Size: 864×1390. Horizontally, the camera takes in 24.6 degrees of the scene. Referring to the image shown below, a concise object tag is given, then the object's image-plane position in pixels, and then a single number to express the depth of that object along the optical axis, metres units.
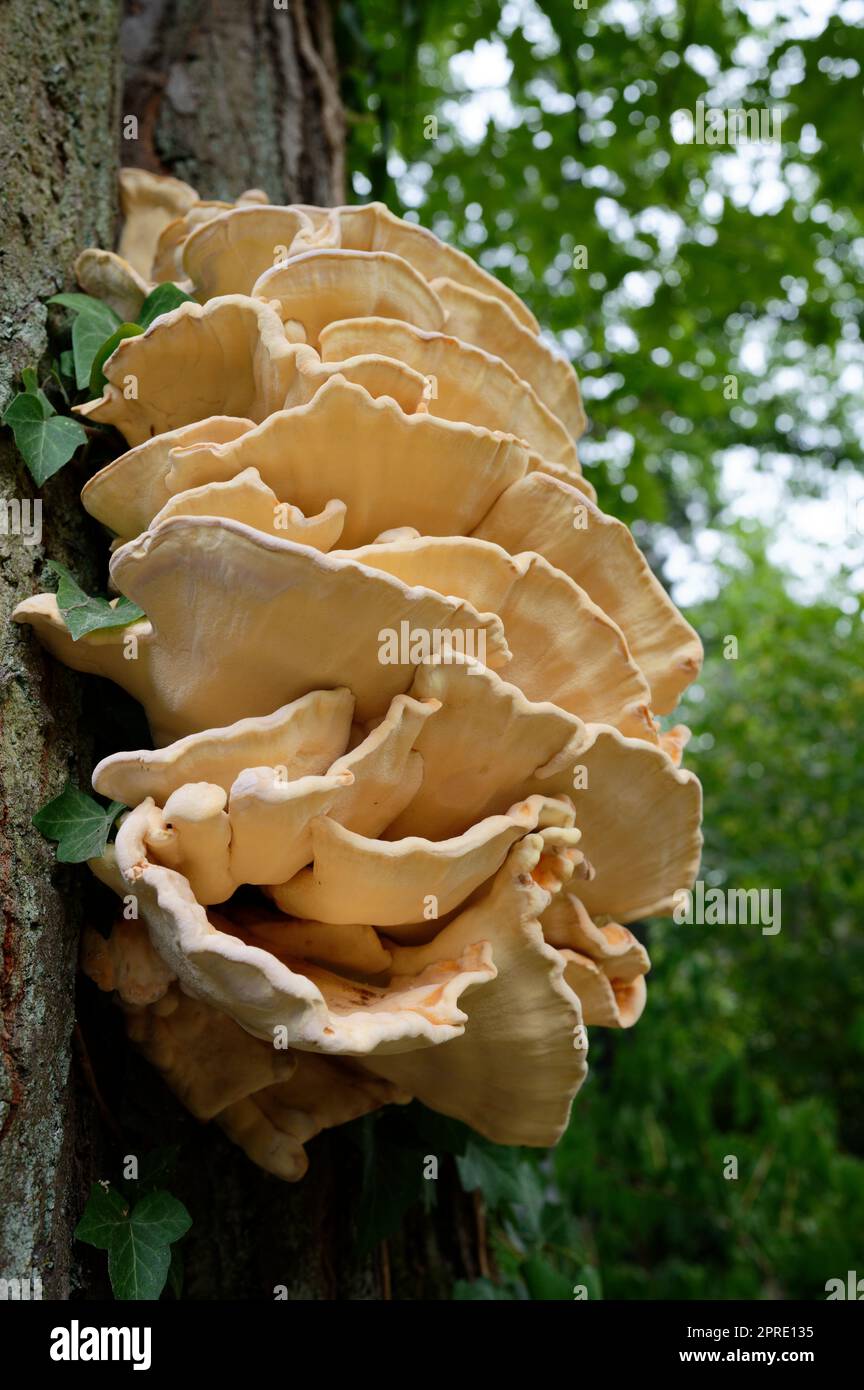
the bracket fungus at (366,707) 0.83
